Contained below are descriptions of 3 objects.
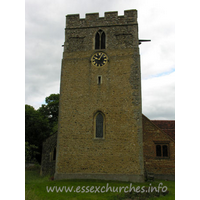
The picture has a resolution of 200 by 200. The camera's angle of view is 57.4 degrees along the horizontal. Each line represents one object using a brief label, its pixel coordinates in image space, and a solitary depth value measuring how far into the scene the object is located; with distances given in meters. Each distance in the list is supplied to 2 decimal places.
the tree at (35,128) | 27.52
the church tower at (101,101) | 14.00
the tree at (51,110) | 34.98
